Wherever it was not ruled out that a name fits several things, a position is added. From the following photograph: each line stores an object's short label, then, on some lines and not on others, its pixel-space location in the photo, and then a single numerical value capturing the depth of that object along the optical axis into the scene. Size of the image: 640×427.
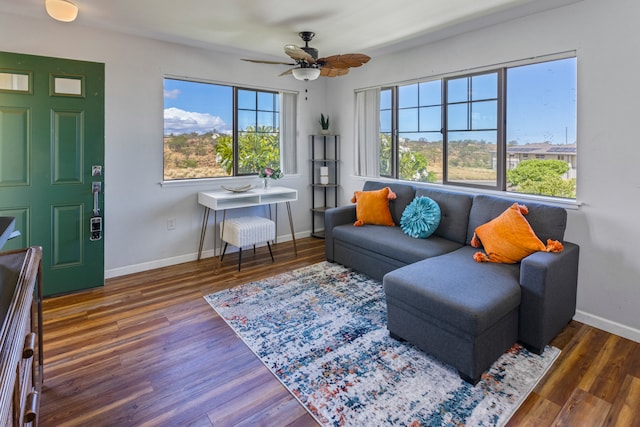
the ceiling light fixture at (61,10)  2.74
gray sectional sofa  2.07
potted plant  5.13
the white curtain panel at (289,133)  4.96
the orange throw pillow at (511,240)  2.56
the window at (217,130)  4.12
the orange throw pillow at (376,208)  3.91
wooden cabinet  0.87
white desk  3.90
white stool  3.88
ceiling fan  3.01
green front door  2.97
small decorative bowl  4.20
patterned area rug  1.85
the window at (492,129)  3.01
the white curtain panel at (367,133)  4.70
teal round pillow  3.37
